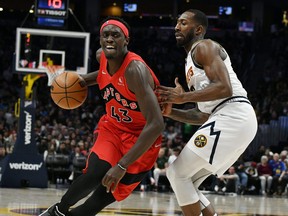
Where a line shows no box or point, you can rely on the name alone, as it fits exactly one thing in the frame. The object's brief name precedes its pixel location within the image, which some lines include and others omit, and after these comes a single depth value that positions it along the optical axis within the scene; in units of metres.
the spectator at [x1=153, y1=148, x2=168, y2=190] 17.09
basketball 5.99
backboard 15.04
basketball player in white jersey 5.55
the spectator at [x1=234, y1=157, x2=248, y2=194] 17.64
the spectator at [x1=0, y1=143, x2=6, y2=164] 16.34
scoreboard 15.50
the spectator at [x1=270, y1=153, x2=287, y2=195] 17.88
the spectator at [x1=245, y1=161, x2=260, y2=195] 18.02
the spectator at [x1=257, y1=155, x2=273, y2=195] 18.02
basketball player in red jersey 5.03
